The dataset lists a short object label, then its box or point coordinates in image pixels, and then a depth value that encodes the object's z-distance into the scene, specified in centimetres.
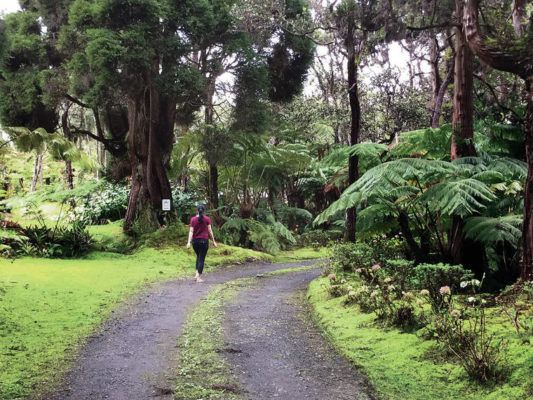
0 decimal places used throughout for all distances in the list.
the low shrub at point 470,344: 395
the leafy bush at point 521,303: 439
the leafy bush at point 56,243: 1239
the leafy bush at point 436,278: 580
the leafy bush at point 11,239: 1183
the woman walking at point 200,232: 980
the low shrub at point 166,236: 1364
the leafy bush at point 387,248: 883
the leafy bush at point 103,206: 1739
